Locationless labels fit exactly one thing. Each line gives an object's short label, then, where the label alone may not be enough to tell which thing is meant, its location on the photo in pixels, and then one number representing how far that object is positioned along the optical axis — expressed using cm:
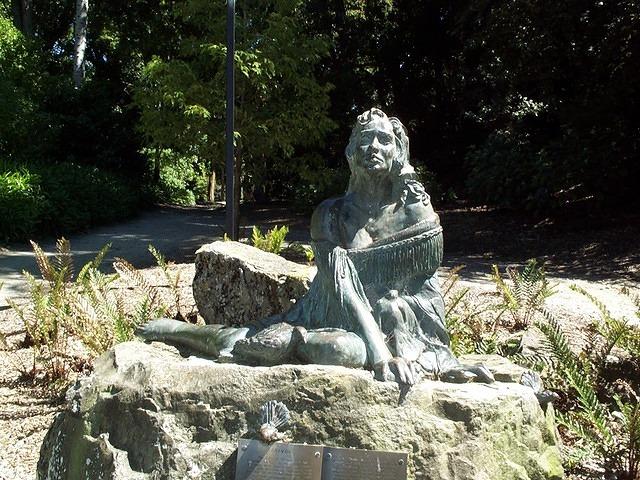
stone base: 310
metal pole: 838
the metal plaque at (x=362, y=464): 302
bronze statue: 349
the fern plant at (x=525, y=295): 680
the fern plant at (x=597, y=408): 416
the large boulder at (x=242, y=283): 598
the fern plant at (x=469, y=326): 558
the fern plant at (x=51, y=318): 579
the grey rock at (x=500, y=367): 372
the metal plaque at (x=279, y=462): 304
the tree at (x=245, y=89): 1089
